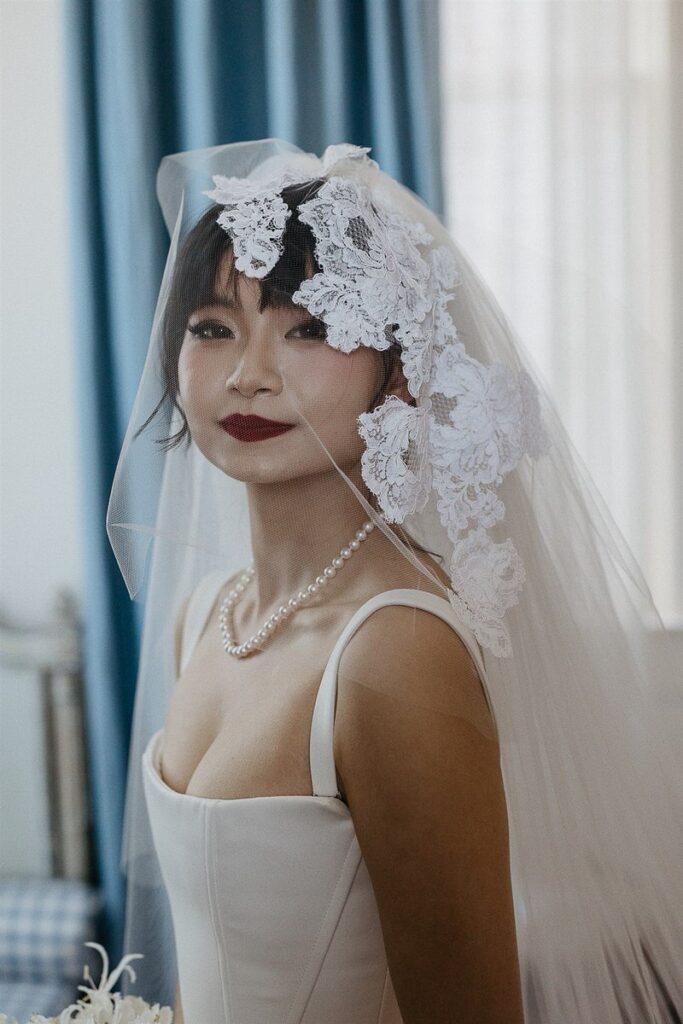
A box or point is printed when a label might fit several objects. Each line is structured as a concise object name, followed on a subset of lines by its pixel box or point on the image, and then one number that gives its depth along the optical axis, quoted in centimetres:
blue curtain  174
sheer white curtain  189
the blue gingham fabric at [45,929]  155
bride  77
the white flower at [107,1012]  86
